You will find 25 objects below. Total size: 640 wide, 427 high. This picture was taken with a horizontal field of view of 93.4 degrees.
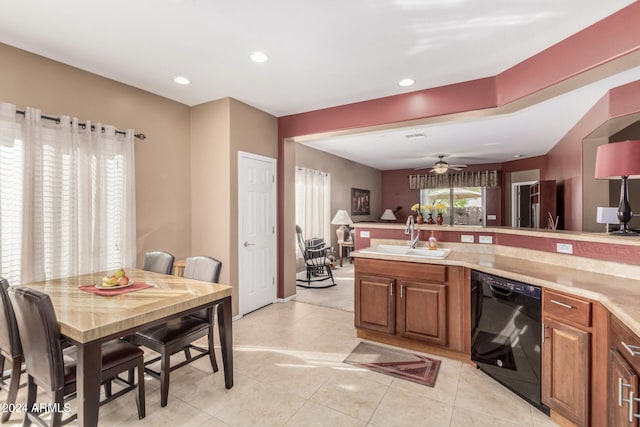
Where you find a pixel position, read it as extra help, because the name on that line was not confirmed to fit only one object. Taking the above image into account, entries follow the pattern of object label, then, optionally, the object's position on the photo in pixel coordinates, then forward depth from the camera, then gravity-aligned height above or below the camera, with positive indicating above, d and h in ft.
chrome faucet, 10.70 -0.74
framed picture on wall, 25.58 +0.85
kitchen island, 5.38 -1.93
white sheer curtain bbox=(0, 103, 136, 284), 7.75 +0.44
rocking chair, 17.21 -2.79
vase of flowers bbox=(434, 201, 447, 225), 10.52 +0.09
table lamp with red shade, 6.55 +0.99
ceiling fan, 21.32 +3.02
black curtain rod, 7.98 +2.65
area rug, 7.97 -4.35
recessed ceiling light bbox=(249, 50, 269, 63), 8.27 +4.34
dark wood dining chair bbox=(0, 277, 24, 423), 5.62 -2.43
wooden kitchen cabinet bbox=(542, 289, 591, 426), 5.59 -2.86
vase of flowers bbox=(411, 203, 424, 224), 10.51 +0.06
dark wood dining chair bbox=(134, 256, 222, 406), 6.67 -2.86
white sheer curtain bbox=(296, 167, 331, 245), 19.04 +0.59
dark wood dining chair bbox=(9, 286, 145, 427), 4.96 -2.58
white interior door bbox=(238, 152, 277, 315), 12.12 -0.85
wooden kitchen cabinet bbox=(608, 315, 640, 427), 4.17 -2.46
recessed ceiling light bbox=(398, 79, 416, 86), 9.84 +4.26
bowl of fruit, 7.02 -1.65
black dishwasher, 6.60 -2.93
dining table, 4.88 -1.84
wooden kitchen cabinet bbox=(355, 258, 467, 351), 8.68 -2.81
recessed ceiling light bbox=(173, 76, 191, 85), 9.87 +4.40
